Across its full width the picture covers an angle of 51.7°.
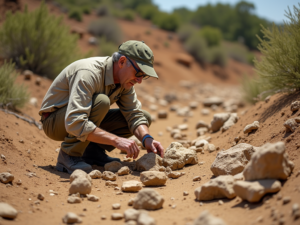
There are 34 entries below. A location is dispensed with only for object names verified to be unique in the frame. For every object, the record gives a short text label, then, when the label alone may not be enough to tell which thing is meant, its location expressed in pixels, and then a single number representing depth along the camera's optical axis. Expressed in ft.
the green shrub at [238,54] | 78.30
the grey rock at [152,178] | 9.32
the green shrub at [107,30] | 49.42
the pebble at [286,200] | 6.45
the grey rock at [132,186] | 8.99
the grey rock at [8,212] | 6.79
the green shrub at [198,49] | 62.13
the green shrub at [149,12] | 84.48
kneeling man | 9.50
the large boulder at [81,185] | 8.45
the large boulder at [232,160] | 8.95
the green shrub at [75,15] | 55.16
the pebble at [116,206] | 7.76
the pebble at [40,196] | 8.13
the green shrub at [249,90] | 21.76
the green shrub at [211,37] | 70.13
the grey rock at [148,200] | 7.55
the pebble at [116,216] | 7.14
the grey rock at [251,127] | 11.90
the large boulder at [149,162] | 10.48
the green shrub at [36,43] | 21.71
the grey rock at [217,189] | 7.58
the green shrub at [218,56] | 64.59
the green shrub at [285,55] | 12.00
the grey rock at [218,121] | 15.69
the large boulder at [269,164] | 7.06
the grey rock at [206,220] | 5.59
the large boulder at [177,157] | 11.06
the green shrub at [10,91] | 14.87
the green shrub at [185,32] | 68.80
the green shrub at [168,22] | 74.71
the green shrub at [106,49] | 37.29
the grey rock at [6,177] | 8.49
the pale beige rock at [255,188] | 6.88
